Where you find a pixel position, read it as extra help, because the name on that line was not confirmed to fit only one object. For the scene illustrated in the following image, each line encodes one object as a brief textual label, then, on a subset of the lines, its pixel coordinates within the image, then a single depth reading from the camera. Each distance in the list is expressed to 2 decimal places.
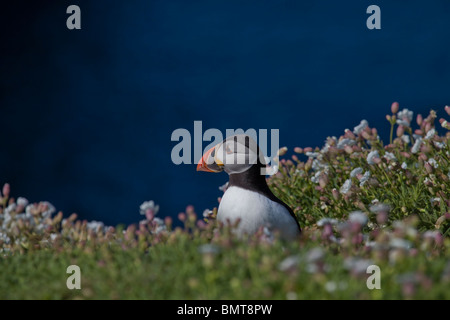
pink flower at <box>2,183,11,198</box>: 9.82
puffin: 7.99
